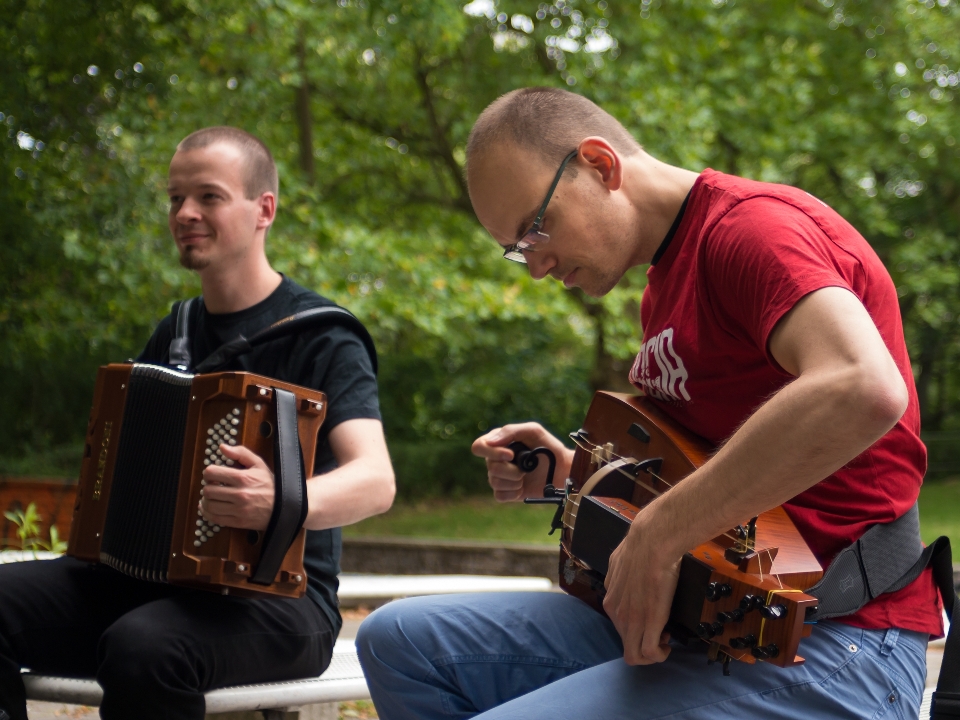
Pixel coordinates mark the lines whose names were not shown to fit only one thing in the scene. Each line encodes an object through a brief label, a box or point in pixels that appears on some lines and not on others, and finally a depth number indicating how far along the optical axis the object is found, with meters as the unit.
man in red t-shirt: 1.44
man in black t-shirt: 2.26
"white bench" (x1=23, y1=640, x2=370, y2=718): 2.34
